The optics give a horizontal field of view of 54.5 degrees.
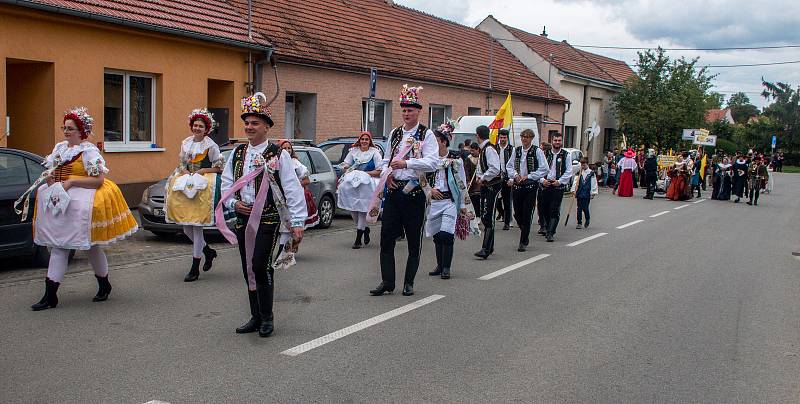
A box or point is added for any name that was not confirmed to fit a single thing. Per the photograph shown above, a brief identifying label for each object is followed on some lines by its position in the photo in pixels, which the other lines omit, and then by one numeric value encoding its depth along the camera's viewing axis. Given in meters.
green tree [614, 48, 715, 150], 40.38
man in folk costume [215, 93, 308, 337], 6.00
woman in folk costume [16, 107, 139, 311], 6.94
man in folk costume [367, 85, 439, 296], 7.66
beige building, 39.66
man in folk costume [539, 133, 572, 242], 12.48
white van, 21.47
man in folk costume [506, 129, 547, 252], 11.69
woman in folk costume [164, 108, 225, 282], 8.69
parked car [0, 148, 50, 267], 8.63
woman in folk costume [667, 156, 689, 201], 26.59
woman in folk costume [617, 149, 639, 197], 27.01
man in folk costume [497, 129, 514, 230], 11.71
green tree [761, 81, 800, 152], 82.81
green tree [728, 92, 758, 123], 135.88
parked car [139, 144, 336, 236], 13.70
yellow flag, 18.59
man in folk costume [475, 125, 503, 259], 10.78
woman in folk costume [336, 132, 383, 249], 12.07
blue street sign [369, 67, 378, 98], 17.90
